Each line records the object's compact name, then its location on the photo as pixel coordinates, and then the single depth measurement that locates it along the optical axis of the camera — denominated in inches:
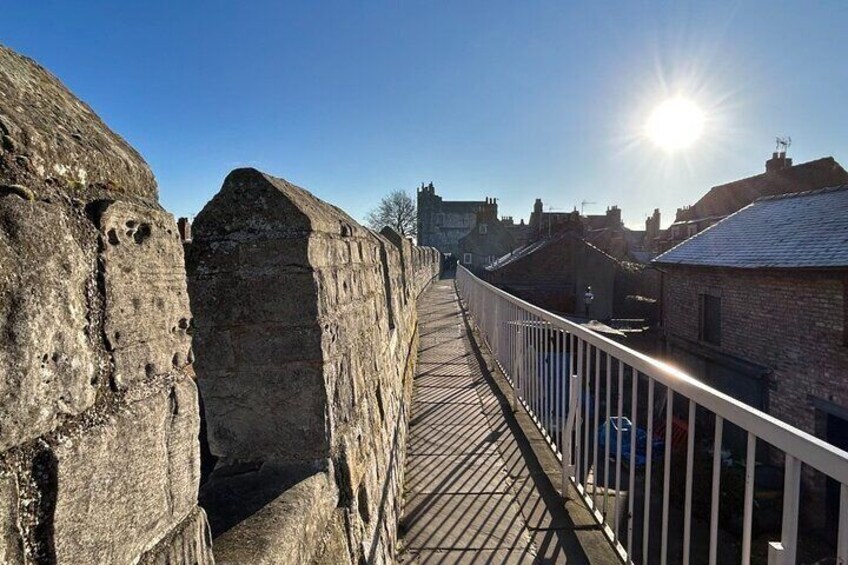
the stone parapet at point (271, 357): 68.2
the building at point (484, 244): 2132.1
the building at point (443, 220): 2625.5
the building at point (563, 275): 1090.1
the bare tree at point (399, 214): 2447.1
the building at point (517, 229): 2201.5
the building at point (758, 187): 1098.1
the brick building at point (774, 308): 466.0
